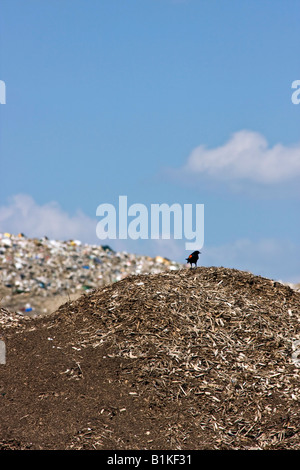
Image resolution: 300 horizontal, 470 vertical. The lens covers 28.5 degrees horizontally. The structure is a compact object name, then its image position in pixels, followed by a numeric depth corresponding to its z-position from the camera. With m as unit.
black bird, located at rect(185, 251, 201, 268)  15.12
